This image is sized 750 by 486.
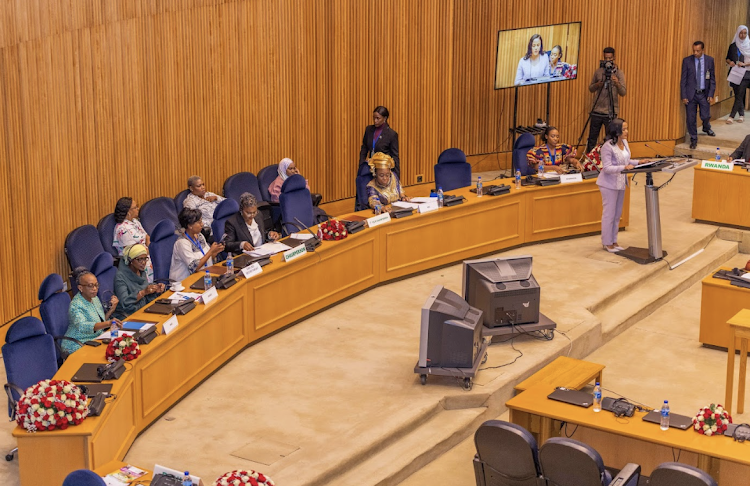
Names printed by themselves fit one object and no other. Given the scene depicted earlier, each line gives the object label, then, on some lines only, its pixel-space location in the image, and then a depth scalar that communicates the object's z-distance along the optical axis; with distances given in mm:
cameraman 14273
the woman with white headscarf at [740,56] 15706
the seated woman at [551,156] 11914
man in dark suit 14844
